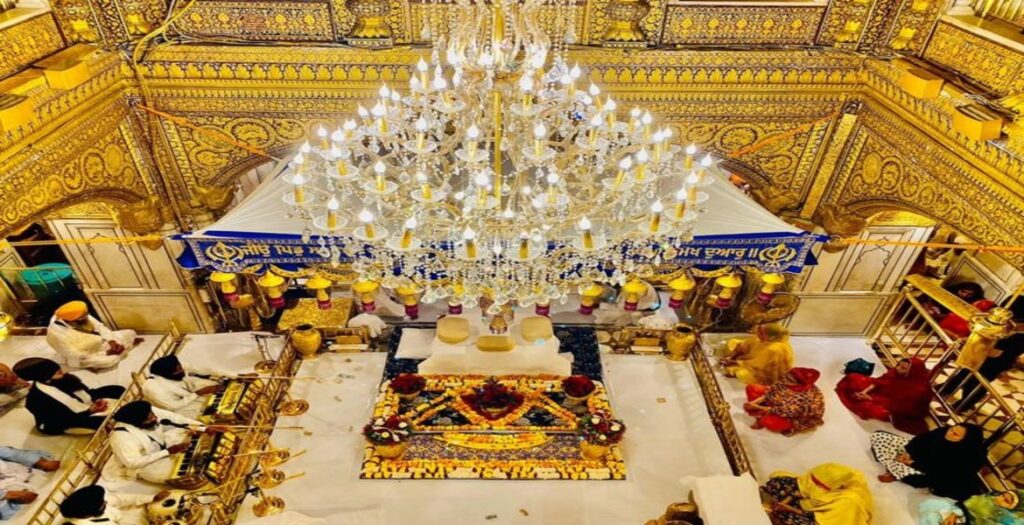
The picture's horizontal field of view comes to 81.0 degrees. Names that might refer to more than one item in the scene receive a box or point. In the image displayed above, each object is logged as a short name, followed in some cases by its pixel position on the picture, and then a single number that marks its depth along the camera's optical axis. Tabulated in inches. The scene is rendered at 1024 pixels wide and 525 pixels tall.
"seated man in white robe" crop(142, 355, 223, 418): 239.6
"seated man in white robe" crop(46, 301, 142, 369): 267.7
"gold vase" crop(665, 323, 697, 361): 271.4
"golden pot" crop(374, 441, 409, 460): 220.2
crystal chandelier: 126.6
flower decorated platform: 221.1
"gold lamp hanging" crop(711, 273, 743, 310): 231.1
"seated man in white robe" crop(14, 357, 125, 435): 231.8
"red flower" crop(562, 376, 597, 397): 245.6
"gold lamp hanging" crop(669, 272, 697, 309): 218.4
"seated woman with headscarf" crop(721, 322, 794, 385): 259.8
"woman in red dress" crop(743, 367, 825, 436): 239.0
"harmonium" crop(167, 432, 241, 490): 216.7
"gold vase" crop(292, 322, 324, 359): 267.4
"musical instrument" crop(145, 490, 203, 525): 199.0
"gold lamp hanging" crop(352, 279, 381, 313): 213.3
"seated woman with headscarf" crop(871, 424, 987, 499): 205.9
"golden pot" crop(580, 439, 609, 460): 221.9
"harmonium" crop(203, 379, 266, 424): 241.4
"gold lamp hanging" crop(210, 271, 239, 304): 216.2
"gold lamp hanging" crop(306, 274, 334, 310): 221.3
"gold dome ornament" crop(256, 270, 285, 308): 211.5
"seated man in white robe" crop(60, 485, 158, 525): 184.9
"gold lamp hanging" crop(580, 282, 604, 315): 200.5
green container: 336.5
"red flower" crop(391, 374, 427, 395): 246.2
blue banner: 196.2
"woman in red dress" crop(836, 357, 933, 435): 238.4
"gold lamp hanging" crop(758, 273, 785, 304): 212.8
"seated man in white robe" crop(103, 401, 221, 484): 210.5
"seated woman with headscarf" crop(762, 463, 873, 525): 202.2
